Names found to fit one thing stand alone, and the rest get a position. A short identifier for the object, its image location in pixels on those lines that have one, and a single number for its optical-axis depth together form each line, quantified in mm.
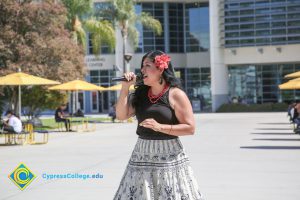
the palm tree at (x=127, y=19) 38500
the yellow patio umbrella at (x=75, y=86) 25281
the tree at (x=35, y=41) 25438
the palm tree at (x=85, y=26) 33812
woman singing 4316
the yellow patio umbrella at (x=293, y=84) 19750
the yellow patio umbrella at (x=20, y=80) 19511
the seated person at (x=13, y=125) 17750
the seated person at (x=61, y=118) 25031
